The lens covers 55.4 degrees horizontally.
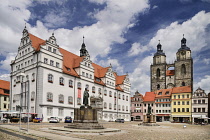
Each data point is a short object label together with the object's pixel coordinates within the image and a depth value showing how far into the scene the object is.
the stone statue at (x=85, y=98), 23.72
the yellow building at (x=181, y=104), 71.81
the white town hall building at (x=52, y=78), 40.69
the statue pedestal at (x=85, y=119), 21.62
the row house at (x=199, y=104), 67.94
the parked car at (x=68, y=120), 38.88
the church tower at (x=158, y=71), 103.44
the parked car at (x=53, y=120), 37.65
